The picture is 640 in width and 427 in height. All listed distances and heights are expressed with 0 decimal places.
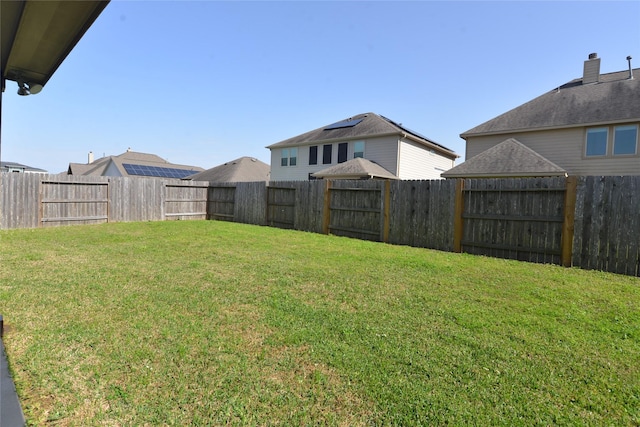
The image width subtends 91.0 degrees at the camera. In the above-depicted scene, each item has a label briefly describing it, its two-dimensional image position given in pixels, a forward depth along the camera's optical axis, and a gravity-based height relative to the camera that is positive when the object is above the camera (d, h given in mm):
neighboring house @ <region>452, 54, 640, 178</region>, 11922 +3232
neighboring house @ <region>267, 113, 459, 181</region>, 17219 +3078
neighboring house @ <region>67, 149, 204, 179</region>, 31109 +2801
